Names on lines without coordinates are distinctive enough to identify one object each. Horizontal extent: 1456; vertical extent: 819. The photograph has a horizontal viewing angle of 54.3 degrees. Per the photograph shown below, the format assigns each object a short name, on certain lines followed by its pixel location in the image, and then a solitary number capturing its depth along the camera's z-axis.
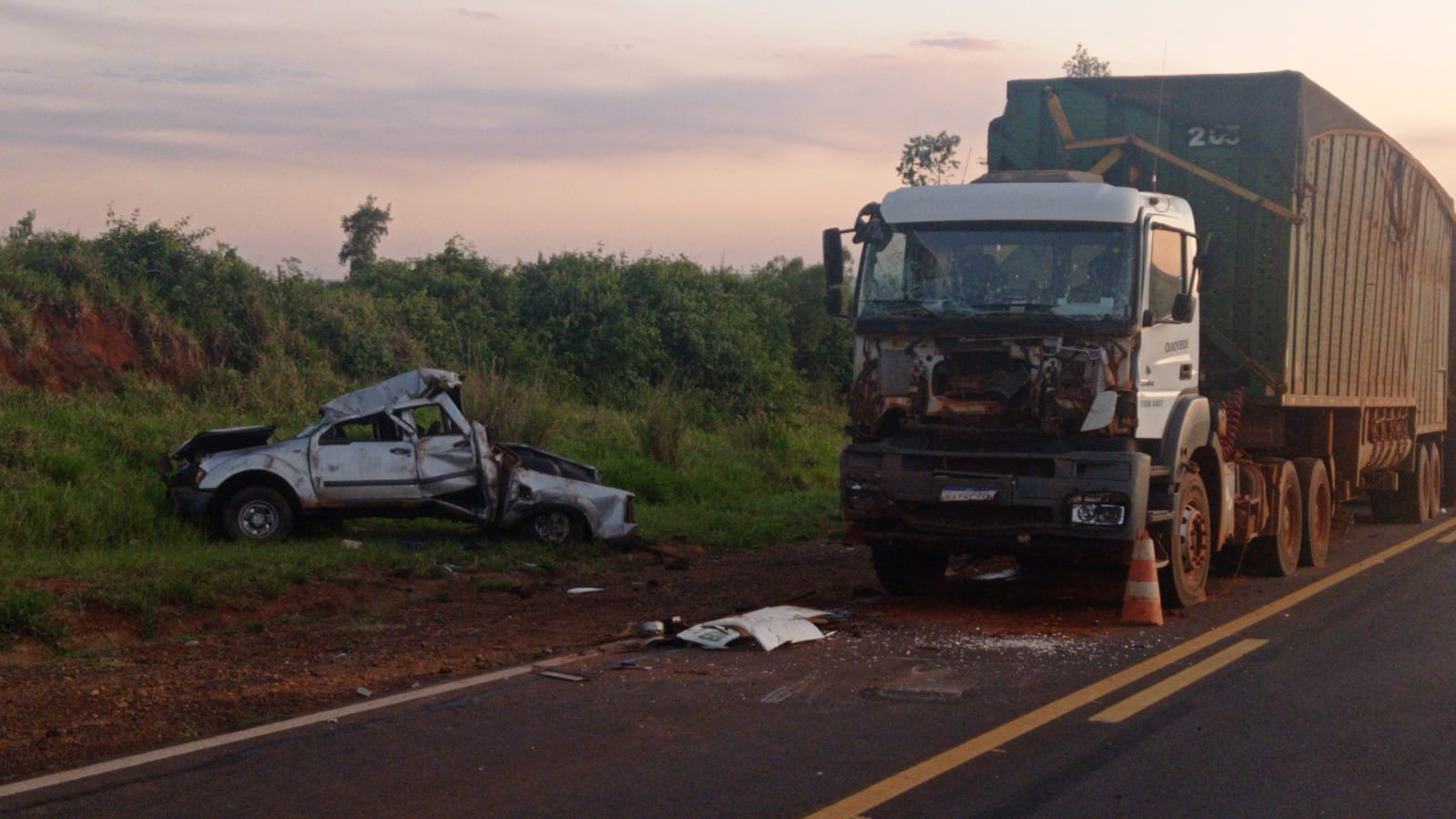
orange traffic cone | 9.54
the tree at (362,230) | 36.25
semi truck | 9.27
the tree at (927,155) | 26.31
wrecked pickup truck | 13.11
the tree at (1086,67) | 32.28
